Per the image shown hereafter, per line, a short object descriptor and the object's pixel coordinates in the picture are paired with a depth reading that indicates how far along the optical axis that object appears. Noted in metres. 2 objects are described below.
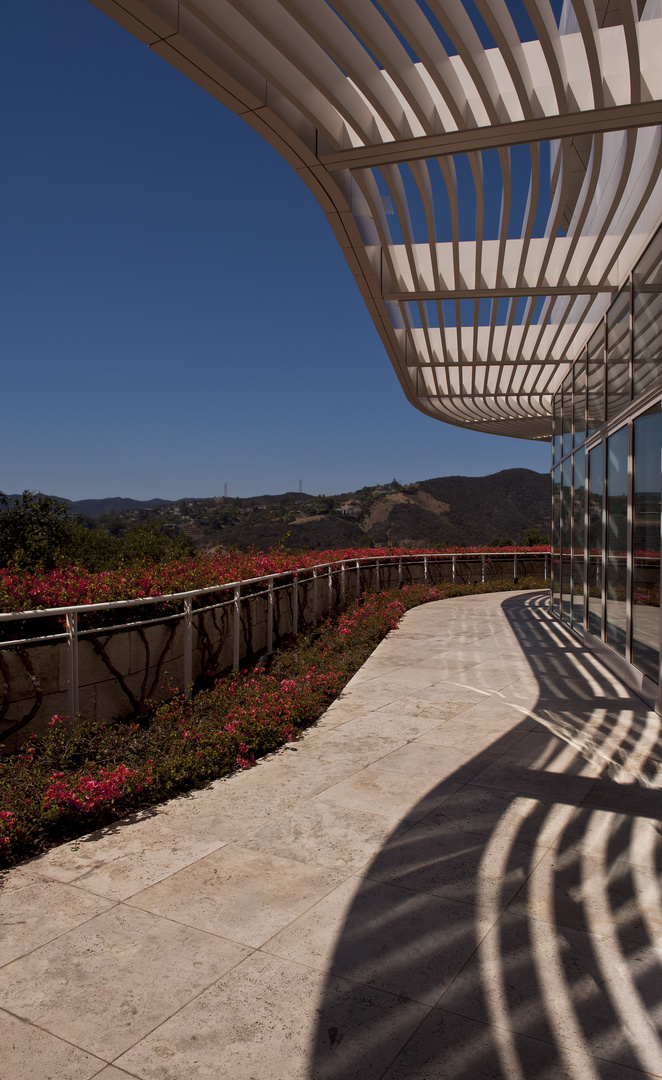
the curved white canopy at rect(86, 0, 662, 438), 3.82
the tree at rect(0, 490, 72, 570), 17.50
